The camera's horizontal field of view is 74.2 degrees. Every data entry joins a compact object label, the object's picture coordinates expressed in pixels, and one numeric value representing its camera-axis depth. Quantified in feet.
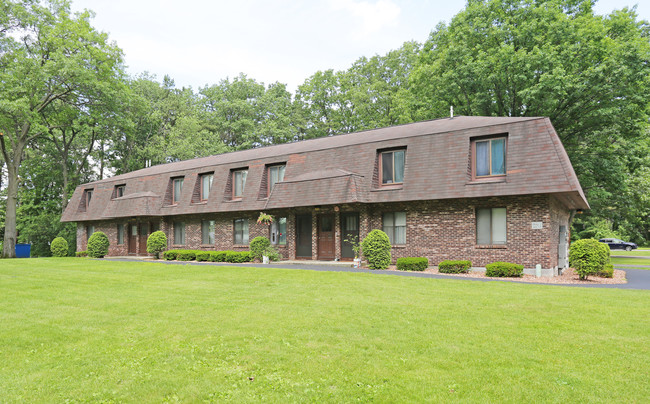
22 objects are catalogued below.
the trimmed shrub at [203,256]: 78.18
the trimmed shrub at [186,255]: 80.79
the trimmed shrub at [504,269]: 49.67
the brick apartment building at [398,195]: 53.31
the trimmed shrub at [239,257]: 73.10
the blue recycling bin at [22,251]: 108.47
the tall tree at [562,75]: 73.51
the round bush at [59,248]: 101.60
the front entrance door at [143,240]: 100.37
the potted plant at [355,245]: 61.77
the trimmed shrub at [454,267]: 52.90
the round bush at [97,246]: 93.04
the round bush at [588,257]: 46.85
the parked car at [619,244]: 144.56
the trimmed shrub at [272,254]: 71.46
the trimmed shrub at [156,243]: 85.71
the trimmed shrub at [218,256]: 75.61
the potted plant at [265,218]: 73.23
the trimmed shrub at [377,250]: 58.80
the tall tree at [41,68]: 96.37
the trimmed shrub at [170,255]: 83.10
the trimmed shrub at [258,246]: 72.33
